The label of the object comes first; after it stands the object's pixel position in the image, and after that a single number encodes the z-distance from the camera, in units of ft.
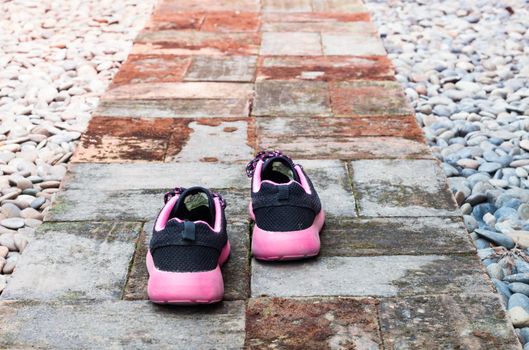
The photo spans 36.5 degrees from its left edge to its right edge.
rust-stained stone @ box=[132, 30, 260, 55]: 15.06
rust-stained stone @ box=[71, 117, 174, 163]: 10.26
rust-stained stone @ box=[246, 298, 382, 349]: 6.50
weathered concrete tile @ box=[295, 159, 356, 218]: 8.79
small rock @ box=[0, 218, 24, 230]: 8.76
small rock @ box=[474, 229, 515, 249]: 8.44
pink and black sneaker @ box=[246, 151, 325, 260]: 7.52
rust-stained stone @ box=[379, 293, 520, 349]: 6.44
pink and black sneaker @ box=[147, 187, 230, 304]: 6.82
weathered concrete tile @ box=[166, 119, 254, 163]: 10.30
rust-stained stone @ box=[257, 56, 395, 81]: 13.58
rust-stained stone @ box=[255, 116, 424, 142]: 10.94
